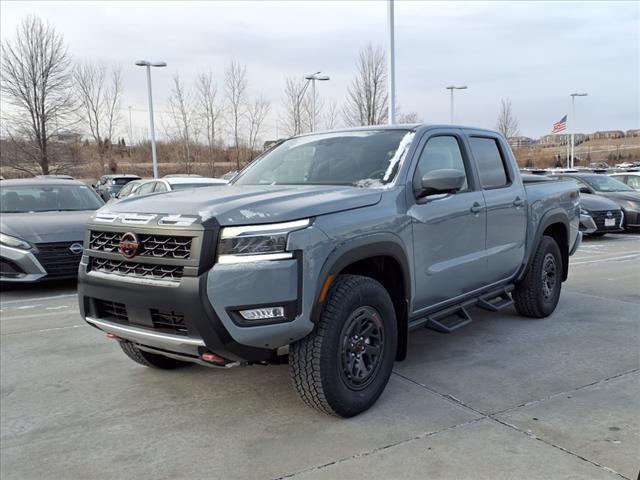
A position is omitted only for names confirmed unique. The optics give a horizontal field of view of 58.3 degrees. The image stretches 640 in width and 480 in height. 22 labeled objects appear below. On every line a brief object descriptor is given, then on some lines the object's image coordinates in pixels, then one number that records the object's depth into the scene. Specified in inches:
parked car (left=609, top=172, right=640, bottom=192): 628.1
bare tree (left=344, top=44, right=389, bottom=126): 1058.7
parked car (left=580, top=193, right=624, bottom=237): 513.0
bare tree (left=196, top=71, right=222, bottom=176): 1219.2
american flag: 1004.7
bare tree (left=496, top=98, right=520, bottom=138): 1471.5
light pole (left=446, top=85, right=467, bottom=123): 1142.6
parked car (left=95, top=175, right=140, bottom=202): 882.1
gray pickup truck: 119.6
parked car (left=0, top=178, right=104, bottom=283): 289.0
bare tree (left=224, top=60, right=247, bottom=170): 1201.4
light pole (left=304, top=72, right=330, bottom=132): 946.1
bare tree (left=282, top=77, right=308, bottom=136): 1125.7
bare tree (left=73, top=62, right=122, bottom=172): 1339.8
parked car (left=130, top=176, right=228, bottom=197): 421.3
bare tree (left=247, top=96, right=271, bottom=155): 1232.8
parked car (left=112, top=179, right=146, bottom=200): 509.7
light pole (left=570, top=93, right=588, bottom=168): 1227.2
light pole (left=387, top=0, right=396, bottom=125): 689.6
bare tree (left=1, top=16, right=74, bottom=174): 992.9
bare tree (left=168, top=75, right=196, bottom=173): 1248.8
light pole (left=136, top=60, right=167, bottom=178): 1018.7
